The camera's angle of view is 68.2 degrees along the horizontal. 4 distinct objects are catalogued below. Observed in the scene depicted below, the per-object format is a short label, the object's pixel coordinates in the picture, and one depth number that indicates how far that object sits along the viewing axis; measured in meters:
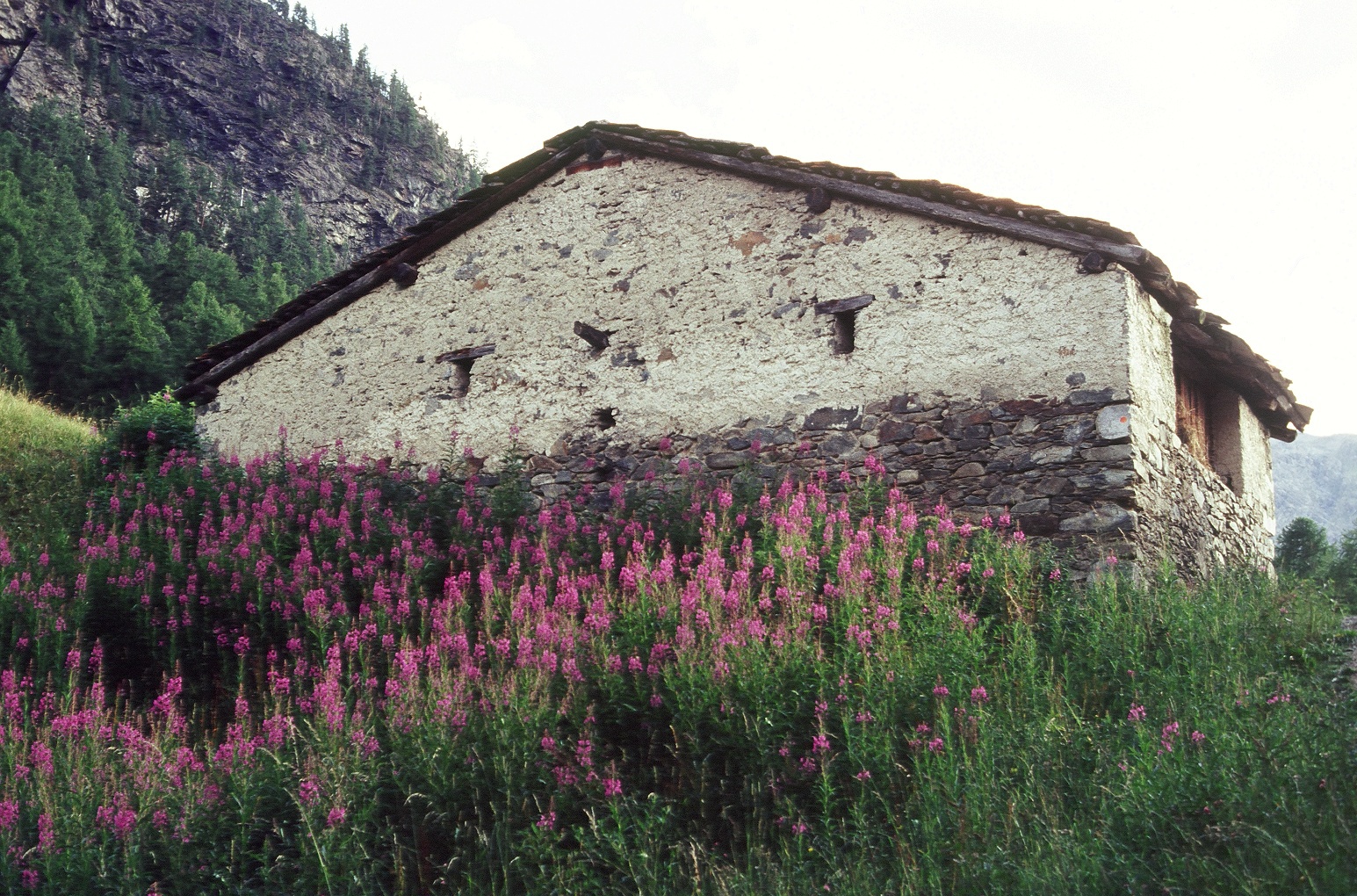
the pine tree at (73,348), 29.44
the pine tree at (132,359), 29.36
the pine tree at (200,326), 32.84
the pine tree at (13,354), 28.09
